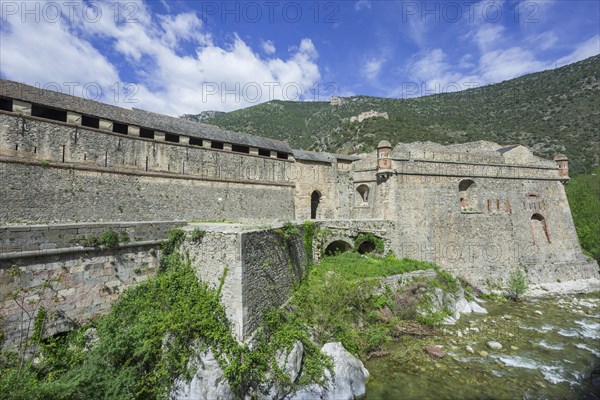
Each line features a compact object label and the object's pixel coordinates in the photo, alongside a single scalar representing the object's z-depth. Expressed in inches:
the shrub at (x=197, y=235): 311.7
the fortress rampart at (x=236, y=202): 285.6
